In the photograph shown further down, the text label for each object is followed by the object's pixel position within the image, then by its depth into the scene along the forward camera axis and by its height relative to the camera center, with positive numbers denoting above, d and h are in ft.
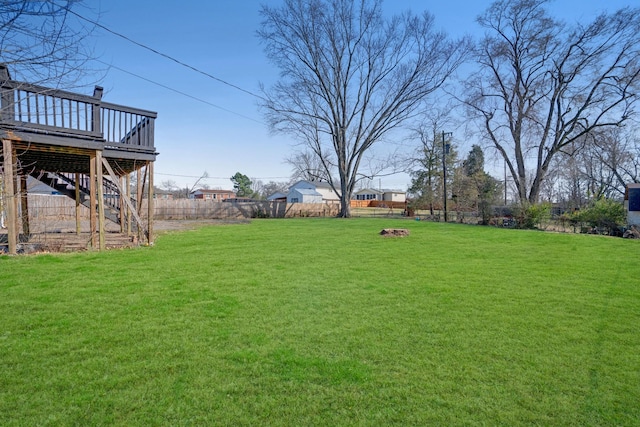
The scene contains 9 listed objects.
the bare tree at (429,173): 104.99 +12.76
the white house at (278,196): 167.94 +6.71
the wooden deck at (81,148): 20.15 +4.53
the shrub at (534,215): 53.06 -1.26
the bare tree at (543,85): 59.77 +24.44
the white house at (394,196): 188.85 +7.09
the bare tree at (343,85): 76.74 +31.72
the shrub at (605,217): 47.29 -1.45
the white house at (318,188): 151.23 +9.89
